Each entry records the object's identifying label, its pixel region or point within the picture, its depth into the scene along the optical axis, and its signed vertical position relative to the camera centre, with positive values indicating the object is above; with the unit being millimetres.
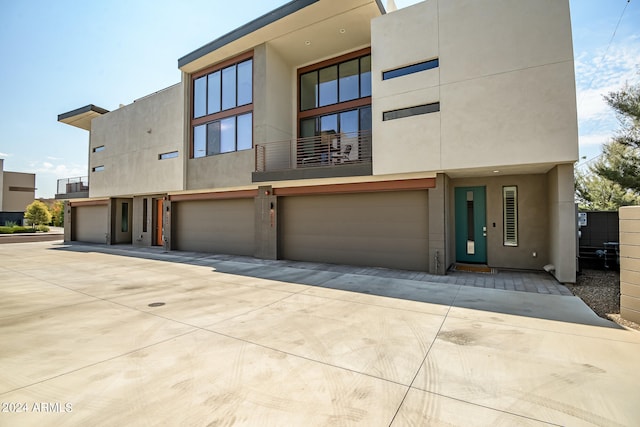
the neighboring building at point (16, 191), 43281 +4709
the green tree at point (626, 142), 10055 +2897
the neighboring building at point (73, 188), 20552 +2455
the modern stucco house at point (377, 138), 7523 +2774
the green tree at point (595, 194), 18719 +1684
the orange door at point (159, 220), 17047 +14
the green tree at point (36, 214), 33188 +782
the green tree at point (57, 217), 41906 +536
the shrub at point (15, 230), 25959 -820
